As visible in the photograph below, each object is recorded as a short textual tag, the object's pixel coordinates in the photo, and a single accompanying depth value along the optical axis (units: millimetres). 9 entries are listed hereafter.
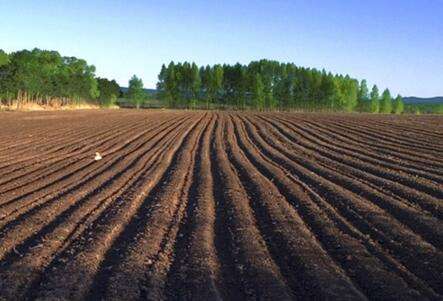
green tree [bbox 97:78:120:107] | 129375
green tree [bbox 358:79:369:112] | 143125
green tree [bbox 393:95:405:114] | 149125
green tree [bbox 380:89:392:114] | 145750
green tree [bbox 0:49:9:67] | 75731
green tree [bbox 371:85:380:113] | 140575
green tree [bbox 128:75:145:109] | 135000
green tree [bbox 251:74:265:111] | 122188
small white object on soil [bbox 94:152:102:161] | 20611
